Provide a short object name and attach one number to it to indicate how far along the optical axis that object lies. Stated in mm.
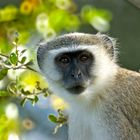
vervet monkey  7879
